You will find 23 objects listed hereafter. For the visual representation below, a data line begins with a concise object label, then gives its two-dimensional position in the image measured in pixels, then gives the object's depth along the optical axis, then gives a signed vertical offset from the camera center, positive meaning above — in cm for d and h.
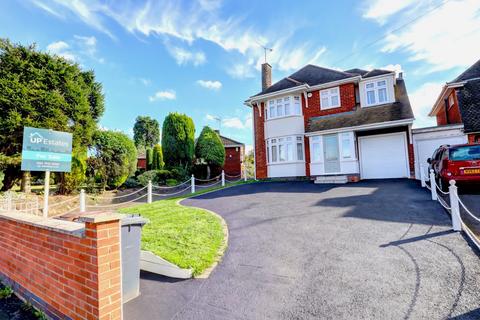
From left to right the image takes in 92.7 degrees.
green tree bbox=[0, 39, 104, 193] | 1102 +416
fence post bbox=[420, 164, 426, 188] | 930 -36
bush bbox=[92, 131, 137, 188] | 1429 +143
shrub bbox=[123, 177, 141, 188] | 1655 -38
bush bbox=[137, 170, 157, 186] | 1666 +2
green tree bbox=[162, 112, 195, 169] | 1917 +304
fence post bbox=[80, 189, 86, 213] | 824 -77
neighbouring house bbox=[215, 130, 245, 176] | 2556 +180
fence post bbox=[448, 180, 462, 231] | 454 -87
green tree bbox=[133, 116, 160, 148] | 4925 +1010
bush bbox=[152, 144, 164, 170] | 2369 +189
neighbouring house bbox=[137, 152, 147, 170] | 3372 +250
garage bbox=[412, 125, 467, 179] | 1170 +149
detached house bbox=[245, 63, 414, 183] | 1266 +260
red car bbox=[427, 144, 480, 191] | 738 +7
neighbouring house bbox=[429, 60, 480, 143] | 1152 +392
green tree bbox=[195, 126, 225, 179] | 2052 +234
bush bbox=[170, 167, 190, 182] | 1811 +19
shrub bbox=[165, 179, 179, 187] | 1706 -42
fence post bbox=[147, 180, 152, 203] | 1060 -73
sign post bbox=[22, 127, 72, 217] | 482 +68
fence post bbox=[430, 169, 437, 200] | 713 -58
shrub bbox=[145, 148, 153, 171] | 2481 +215
